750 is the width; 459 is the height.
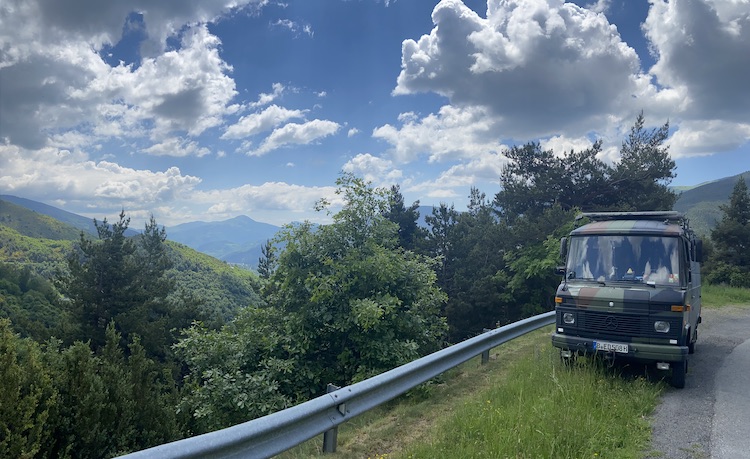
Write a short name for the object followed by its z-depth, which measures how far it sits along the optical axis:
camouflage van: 6.77
